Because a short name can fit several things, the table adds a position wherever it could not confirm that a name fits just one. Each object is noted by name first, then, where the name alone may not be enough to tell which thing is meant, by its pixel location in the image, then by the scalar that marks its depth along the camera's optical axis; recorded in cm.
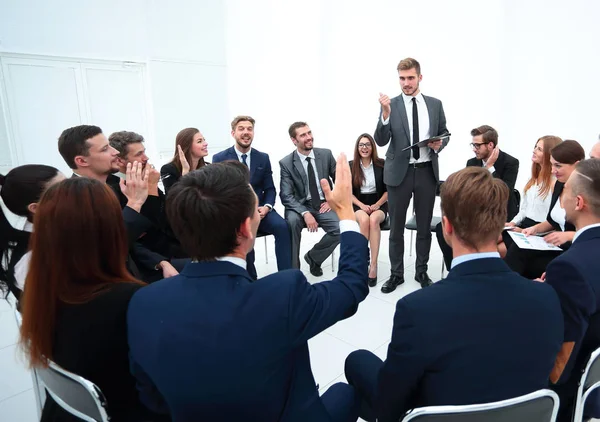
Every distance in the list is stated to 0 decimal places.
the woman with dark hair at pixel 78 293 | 105
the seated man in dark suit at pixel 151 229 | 234
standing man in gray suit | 307
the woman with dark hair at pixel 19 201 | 158
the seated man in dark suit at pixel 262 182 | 332
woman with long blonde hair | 272
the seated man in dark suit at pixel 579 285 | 114
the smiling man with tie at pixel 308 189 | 355
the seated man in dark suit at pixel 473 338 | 94
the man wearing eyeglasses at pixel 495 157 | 330
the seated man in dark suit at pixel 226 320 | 88
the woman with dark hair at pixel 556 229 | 221
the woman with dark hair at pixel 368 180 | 367
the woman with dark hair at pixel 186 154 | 296
